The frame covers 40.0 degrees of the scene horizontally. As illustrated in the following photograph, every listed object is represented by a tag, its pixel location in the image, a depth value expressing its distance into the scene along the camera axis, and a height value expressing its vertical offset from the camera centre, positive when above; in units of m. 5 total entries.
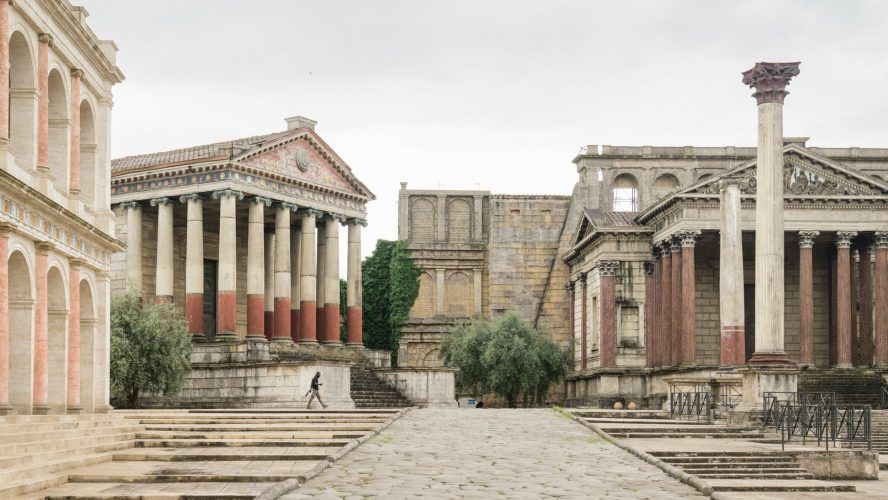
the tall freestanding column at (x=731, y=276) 36.56 +1.17
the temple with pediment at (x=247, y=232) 46.78 +3.38
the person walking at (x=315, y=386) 37.72 -2.23
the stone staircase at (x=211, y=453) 16.94 -2.44
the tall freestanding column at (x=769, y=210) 29.30 +2.50
